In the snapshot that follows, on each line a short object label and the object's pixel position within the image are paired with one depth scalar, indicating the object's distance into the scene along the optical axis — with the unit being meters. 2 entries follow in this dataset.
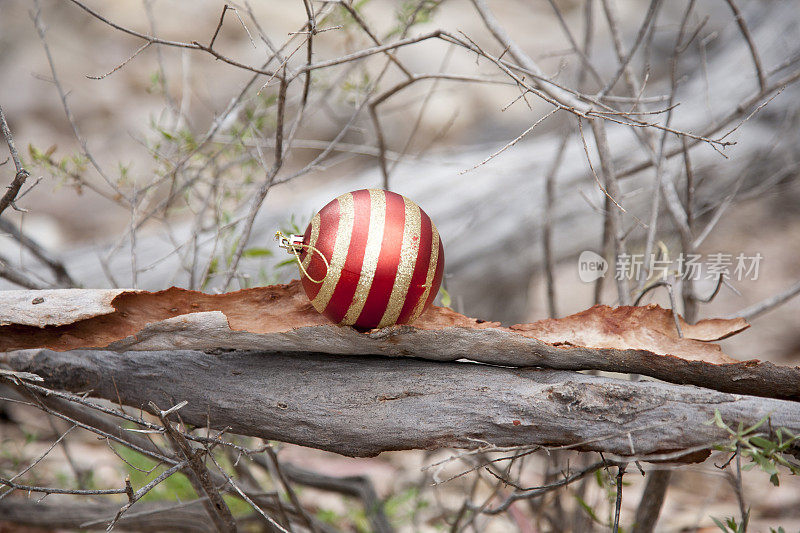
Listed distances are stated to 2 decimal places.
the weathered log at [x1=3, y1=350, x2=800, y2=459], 1.75
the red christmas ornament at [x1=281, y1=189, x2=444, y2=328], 1.75
